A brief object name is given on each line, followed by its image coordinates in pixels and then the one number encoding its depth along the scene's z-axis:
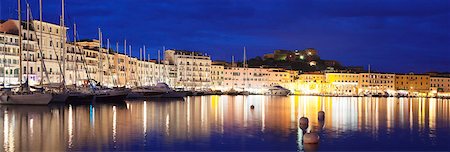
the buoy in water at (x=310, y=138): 23.75
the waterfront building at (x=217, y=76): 161.00
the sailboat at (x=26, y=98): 47.41
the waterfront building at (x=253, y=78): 163.50
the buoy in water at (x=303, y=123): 31.06
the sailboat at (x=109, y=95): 63.41
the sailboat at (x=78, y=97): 55.35
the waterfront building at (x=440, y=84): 168.88
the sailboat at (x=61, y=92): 52.22
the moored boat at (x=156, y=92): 83.38
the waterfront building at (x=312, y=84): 168.50
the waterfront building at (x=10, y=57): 75.81
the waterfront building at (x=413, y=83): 166.50
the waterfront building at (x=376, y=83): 163.75
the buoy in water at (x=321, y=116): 38.12
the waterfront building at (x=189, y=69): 153.26
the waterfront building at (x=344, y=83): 164.00
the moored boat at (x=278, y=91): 145.75
